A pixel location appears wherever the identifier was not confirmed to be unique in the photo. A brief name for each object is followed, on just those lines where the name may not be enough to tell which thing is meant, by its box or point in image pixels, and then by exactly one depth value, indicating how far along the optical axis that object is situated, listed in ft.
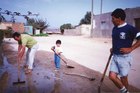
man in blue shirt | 6.42
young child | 12.72
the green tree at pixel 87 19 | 120.23
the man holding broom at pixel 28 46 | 11.59
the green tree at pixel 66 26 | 135.47
